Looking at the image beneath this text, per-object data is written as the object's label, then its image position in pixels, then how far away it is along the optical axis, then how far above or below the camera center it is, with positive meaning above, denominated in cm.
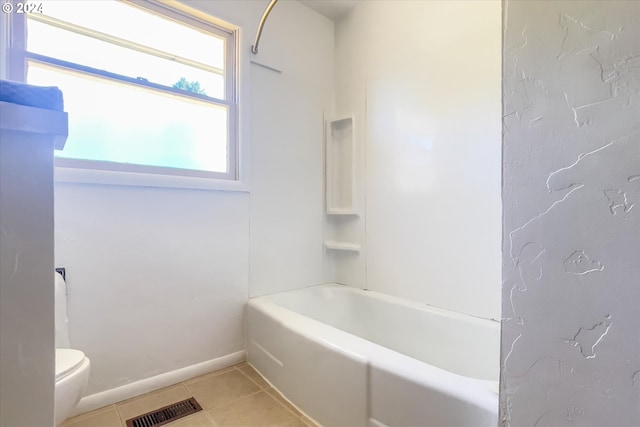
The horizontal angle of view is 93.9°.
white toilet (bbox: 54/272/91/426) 105 -61
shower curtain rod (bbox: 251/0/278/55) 188 +123
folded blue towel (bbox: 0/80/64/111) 49 +20
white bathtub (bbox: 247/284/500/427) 102 -69
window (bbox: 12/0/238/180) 150 +72
